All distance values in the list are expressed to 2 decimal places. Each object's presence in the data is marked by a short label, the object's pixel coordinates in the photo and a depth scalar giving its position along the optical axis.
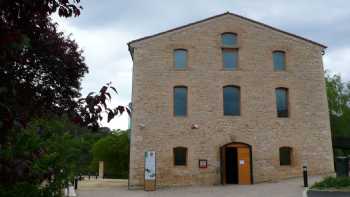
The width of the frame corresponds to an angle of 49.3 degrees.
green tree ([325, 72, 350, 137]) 35.38
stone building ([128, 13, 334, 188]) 20.00
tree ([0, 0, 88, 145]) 2.59
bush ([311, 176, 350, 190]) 13.04
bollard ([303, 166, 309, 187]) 15.84
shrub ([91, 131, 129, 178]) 38.50
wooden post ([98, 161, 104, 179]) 35.11
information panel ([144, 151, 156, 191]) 18.48
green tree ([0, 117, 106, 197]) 2.87
